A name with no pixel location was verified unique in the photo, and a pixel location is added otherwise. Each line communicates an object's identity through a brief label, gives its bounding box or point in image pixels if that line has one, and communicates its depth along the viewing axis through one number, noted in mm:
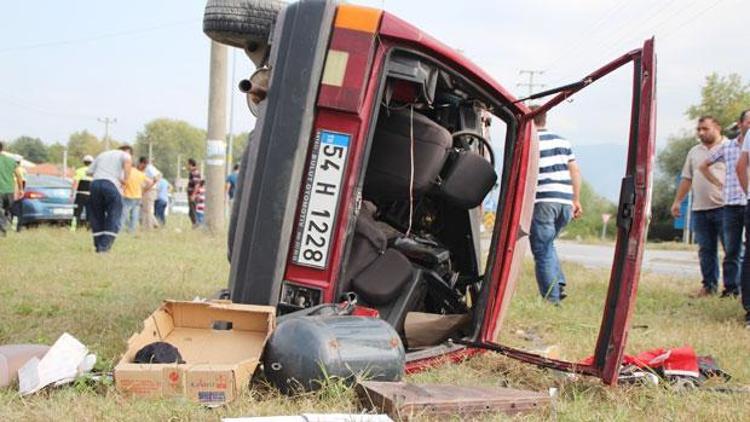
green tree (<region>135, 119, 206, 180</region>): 99250
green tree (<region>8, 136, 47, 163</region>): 95812
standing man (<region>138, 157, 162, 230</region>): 16172
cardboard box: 2887
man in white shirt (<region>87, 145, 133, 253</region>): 9648
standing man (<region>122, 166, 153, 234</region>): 13703
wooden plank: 2699
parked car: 15461
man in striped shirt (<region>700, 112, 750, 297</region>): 7035
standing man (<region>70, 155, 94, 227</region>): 14969
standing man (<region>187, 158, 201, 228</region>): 19359
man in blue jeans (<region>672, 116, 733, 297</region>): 7512
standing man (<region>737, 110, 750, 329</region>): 5875
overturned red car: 3598
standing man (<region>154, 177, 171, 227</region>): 18562
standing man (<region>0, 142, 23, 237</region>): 12445
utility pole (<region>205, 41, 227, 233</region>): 14398
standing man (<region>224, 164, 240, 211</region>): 18266
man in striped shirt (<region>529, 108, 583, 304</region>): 6422
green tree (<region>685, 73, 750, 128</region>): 46281
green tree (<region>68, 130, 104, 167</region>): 93062
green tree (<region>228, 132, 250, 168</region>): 93988
